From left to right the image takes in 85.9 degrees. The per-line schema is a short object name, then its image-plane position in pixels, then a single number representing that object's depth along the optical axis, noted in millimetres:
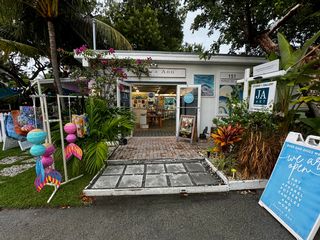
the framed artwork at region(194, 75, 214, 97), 7559
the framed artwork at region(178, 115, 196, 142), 6754
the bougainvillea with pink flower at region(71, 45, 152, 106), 6234
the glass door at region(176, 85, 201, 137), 7227
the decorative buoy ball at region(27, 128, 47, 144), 2837
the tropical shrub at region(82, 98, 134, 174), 3832
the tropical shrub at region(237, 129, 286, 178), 3428
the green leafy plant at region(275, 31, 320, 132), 3321
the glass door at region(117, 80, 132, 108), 6701
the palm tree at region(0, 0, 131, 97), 5743
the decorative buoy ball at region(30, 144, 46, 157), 2862
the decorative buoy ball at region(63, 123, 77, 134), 3537
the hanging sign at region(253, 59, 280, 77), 3824
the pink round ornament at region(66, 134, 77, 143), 3557
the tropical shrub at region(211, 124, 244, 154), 3854
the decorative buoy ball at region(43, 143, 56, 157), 3061
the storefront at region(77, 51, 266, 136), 6938
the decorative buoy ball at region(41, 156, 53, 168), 3051
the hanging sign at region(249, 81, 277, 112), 3705
